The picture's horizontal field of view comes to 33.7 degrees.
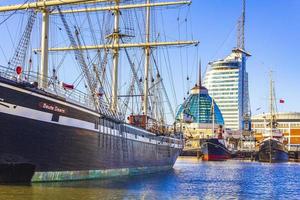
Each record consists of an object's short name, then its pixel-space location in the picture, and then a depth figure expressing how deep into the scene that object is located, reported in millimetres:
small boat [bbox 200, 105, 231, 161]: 103312
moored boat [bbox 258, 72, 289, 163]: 95938
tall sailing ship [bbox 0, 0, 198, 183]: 26625
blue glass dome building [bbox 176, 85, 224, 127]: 186750
